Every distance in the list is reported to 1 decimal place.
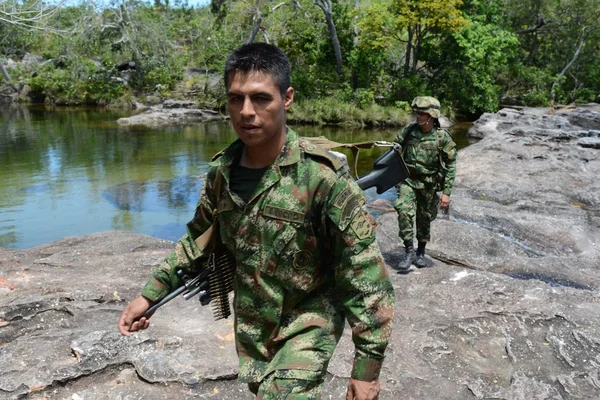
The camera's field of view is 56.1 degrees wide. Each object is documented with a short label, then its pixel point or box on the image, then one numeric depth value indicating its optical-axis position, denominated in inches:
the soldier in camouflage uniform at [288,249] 76.6
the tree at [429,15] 882.0
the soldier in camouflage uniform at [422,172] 227.8
